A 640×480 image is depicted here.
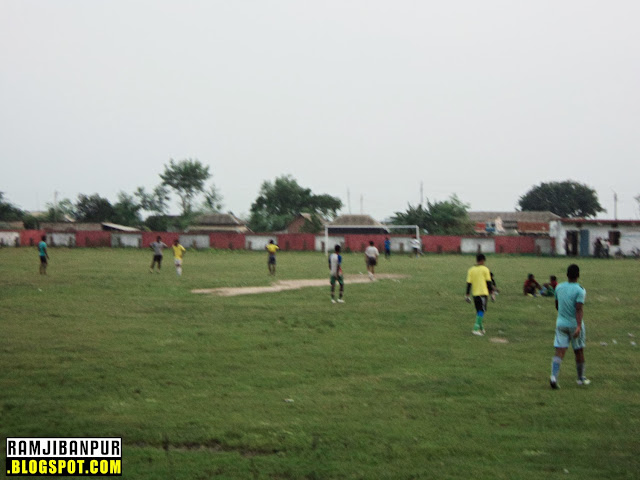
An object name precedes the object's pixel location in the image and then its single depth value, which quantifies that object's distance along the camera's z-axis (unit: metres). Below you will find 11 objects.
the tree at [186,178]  115.44
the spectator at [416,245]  60.50
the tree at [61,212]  116.22
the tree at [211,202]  117.50
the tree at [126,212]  110.69
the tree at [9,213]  104.50
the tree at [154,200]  112.56
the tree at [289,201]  118.08
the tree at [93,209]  114.06
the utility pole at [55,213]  115.75
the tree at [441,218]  88.31
